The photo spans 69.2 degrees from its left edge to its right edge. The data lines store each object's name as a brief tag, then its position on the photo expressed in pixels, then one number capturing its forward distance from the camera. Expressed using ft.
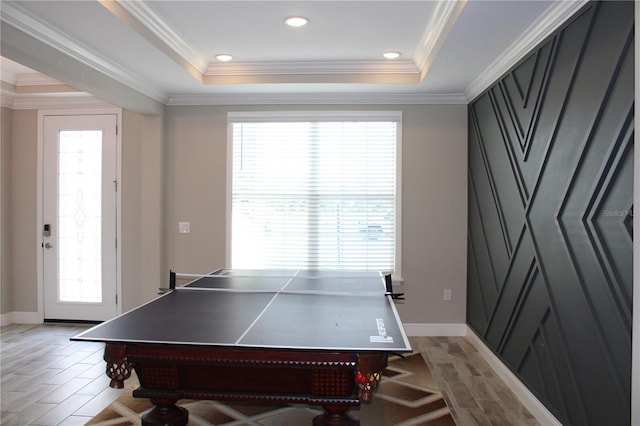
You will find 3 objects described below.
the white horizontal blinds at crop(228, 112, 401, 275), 16.16
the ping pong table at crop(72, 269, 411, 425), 6.42
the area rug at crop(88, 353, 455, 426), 9.39
